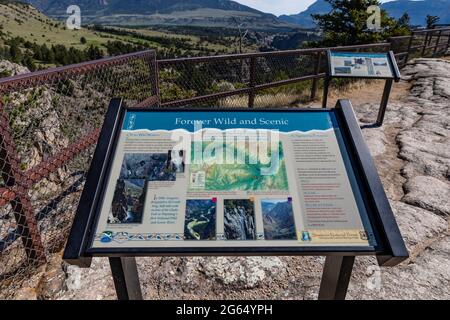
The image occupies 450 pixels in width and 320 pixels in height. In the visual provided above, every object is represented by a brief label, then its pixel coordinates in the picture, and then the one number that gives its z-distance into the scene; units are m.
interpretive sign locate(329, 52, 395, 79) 6.19
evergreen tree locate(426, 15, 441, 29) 38.35
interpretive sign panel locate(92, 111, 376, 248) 1.72
